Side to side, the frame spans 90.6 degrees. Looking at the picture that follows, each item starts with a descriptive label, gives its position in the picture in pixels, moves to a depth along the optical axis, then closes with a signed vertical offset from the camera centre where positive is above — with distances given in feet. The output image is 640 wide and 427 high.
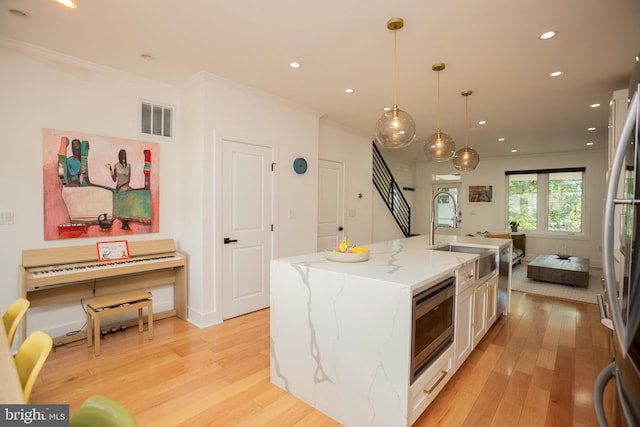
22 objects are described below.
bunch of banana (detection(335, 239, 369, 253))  7.69 -1.01
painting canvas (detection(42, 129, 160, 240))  9.95 +0.72
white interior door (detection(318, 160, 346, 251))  17.03 +0.21
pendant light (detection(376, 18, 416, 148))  8.21 +2.13
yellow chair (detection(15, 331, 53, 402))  4.47 -2.10
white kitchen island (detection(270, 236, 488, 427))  5.72 -2.61
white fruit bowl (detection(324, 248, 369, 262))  7.40 -1.14
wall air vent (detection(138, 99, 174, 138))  11.79 +3.37
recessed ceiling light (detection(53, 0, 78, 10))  5.07 +3.30
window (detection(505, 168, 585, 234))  25.50 +0.75
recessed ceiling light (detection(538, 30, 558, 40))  8.26 +4.61
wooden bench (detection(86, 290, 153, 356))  9.21 -3.09
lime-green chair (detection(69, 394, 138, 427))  2.89 -1.94
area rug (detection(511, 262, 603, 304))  15.67 -4.29
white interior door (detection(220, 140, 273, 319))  12.12 -0.77
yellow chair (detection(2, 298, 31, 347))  5.67 -1.96
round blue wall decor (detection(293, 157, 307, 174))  14.37 +1.92
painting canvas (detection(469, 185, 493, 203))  28.78 +1.38
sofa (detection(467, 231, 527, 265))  22.87 -2.94
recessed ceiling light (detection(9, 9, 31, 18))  7.64 +4.70
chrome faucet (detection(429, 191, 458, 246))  11.21 -0.71
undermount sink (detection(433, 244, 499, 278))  9.23 -1.50
